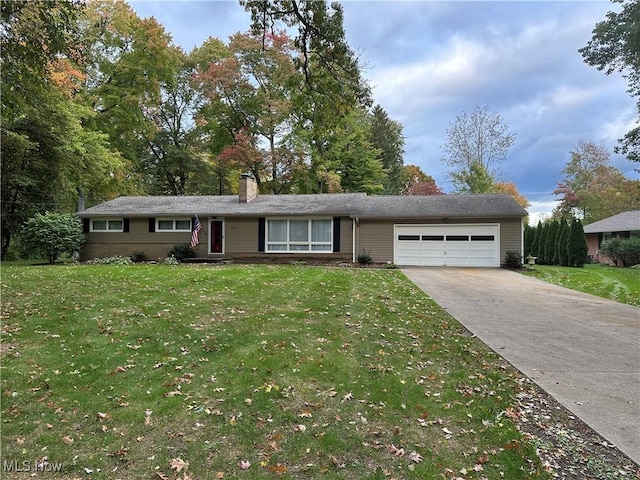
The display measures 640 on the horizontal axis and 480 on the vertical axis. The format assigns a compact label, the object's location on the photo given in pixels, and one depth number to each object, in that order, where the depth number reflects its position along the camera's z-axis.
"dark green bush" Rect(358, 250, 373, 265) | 16.48
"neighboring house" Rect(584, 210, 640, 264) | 22.70
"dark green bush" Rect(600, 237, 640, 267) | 20.62
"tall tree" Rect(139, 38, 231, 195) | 29.30
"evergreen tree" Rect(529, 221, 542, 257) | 21.94
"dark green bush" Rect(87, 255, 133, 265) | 16.48
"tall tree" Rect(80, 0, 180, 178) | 22.89
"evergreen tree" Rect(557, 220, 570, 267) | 19.62
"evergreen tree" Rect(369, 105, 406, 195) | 36.19
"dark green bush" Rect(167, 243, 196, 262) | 17.09
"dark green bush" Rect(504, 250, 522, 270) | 15.65
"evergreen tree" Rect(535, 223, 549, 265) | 21.30
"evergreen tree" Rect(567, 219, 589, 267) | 19.11
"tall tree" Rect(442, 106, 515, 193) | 29.67
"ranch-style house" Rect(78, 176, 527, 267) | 16.25
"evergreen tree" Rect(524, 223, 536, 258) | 22.81
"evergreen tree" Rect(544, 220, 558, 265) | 20.59
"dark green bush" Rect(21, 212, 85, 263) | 16.26
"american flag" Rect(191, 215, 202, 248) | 17.06
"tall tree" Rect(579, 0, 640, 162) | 13.55
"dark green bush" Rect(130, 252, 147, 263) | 17.52
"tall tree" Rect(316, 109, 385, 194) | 28.91
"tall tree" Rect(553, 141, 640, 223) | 31.72
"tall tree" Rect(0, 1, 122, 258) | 16.47
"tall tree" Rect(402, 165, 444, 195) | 33.82
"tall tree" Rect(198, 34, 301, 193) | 26.14
